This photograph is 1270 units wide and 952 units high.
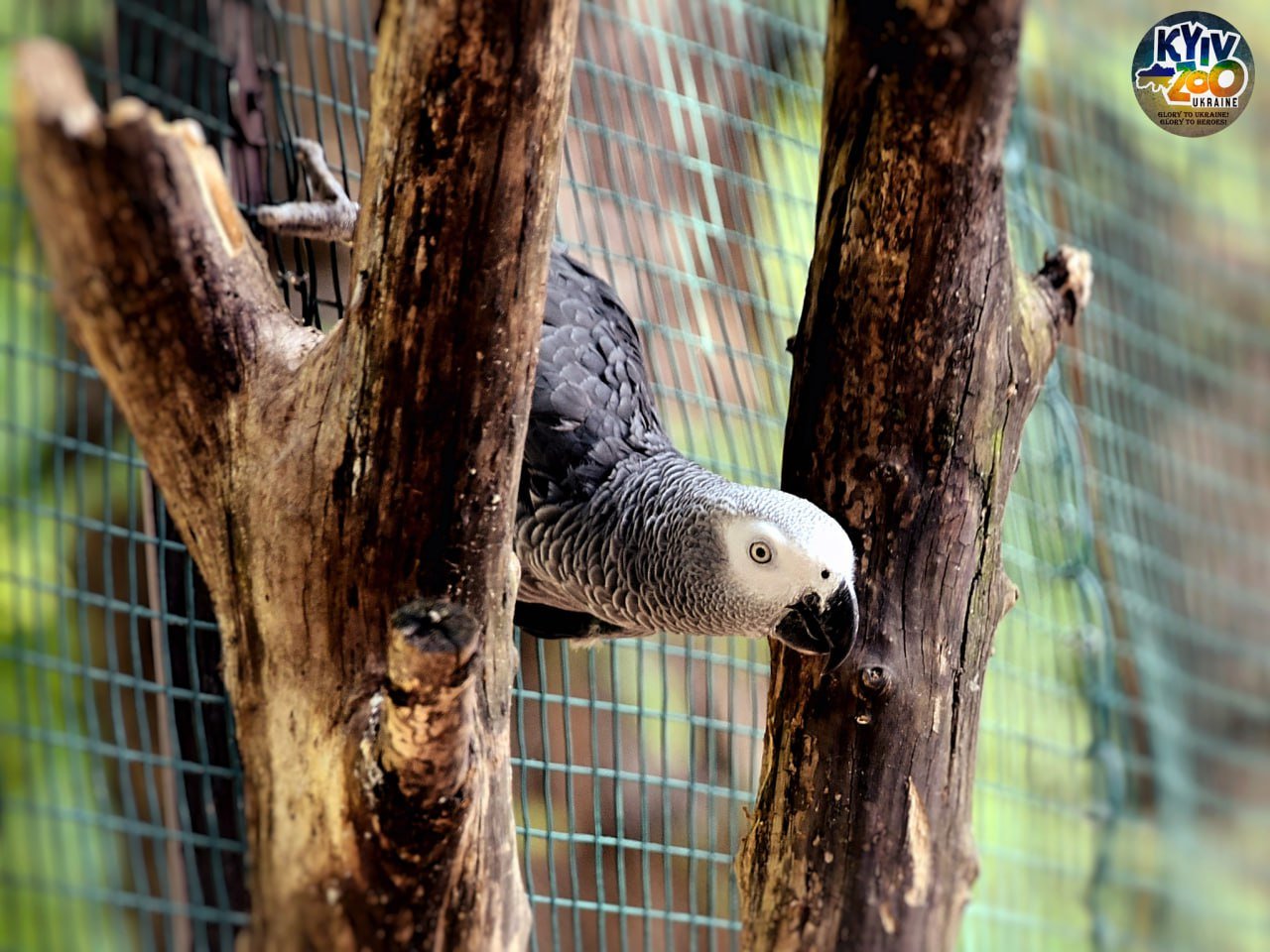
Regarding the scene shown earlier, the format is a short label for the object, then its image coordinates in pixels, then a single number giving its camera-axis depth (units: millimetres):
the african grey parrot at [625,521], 3736
